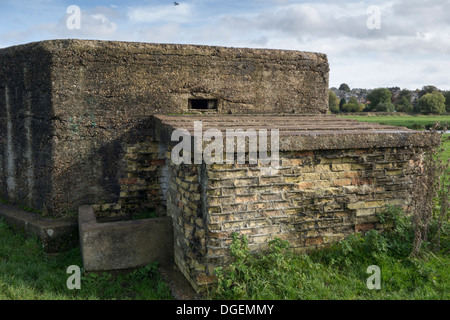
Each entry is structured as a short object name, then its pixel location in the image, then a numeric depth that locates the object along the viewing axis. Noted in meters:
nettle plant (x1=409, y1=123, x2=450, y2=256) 4.12
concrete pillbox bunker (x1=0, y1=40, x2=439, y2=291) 3.91
